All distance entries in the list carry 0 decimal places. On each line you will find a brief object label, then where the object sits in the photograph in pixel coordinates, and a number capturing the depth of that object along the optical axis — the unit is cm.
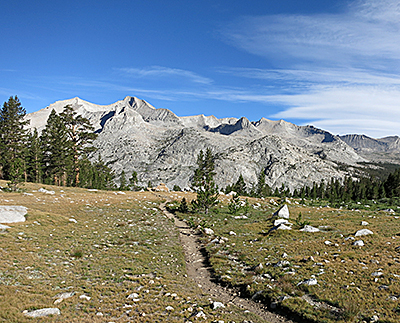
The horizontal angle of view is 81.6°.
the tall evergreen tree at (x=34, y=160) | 7718
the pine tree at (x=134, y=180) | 12521
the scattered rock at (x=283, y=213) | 3588
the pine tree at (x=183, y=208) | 4400
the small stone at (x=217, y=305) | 1202
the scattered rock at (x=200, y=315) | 1077
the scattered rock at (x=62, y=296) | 1033
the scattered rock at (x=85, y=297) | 1102
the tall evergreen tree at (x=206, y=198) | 4244
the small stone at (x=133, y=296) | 1187
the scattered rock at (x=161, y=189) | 8184
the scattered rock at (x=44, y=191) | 3881
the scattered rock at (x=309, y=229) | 2685
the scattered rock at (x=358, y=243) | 1984
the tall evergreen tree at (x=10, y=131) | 6247
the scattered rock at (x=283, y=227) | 2722
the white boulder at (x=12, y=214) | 1946
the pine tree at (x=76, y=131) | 5478
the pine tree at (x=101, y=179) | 10941
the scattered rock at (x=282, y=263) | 1689
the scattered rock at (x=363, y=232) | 2303
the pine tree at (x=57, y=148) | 6419
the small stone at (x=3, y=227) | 1742
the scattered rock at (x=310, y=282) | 1368
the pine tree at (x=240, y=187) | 13065
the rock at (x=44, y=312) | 899
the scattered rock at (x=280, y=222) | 2975
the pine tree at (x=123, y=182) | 11288
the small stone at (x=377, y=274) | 1392
